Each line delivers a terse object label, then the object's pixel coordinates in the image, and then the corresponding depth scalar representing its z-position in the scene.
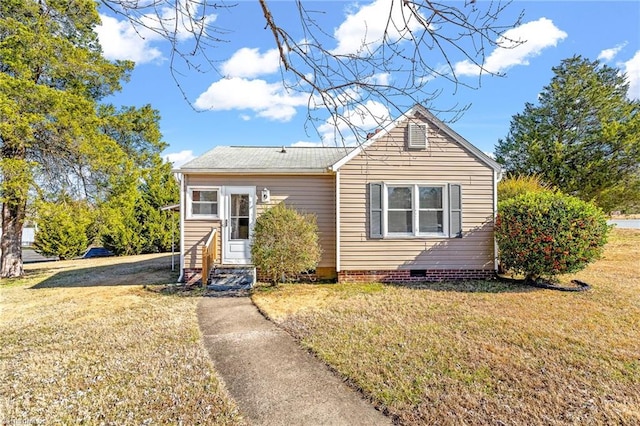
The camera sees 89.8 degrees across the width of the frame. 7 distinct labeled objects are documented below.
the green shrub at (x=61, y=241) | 16.31
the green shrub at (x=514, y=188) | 11.21
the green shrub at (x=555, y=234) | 7.39
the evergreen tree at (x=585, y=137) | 17.83
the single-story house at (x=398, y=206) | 8.83
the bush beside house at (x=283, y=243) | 7.91
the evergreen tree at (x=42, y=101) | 9.14
